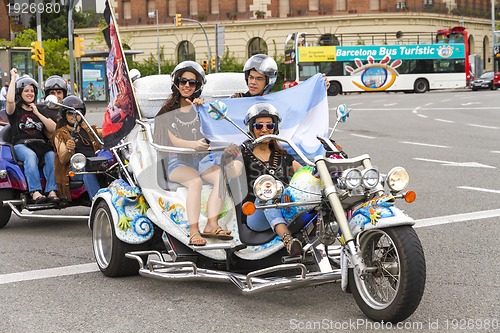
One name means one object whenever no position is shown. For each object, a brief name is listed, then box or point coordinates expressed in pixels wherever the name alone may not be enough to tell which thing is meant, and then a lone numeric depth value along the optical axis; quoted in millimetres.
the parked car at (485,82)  58219
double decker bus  58562
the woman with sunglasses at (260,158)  5648
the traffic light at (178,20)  53094
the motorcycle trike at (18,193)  9117
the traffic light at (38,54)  31670
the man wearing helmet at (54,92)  9641
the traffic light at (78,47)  32000
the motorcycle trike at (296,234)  4840
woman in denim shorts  5773
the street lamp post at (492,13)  81375
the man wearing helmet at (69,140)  9141
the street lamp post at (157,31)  79625
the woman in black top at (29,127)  9234
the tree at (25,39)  69062
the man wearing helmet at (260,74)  6652
